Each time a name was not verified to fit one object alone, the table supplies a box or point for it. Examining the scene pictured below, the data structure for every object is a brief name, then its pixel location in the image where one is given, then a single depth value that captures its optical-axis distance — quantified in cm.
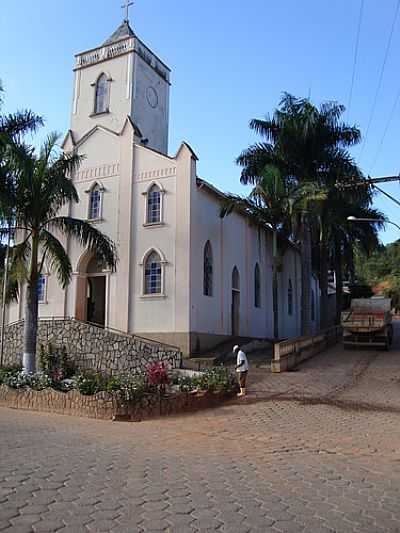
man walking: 1455
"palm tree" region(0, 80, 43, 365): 1559
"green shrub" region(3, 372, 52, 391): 1394
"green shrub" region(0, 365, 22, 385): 1507
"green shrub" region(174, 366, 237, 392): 1397
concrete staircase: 1917
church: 2162
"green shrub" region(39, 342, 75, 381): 2038
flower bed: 1243
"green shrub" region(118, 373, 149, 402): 1241
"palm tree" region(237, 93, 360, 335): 2611
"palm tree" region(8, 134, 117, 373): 1600
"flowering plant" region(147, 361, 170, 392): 1302
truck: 2414
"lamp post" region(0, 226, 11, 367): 1723
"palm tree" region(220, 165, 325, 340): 2264
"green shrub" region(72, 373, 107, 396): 1279
